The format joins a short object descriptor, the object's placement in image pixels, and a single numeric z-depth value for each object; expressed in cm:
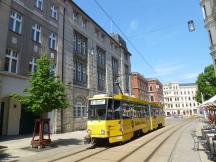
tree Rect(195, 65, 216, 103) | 5134
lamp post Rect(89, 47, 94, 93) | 3034
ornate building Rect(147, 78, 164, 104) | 8262
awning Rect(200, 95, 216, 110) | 1389
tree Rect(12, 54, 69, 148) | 1395
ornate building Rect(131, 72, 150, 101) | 5998
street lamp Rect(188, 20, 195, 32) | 1443
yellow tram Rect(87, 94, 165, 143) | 1371
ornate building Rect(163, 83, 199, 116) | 11444
